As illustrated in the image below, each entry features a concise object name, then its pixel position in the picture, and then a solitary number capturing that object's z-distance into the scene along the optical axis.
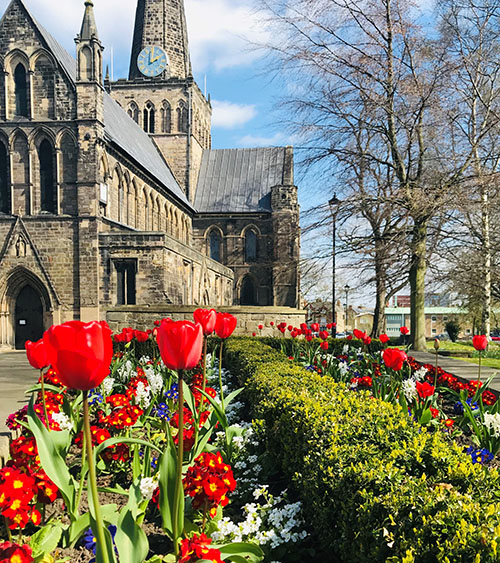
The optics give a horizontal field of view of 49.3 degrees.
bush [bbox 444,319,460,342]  44.04
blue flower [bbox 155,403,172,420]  5.54
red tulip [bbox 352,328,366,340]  8.88
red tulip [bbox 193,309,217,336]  4.46
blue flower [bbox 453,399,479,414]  6.59
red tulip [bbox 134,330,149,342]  8.73
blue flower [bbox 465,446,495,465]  4.23
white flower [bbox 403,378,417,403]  6.01
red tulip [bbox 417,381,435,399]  5.13
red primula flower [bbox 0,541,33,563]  2.12
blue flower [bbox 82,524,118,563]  2.88
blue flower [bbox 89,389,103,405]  6.46
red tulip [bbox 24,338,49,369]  4.17
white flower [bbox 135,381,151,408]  5.54
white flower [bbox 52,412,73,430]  4.83
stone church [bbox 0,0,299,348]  26.55
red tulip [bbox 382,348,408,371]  5.59
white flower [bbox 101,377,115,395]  6.57
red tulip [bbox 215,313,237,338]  5.06
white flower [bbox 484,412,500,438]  4.78
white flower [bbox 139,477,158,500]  3.24
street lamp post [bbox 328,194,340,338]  17.39
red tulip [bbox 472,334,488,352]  6.12
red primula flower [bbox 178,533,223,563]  2.17
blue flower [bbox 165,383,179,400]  6.40
